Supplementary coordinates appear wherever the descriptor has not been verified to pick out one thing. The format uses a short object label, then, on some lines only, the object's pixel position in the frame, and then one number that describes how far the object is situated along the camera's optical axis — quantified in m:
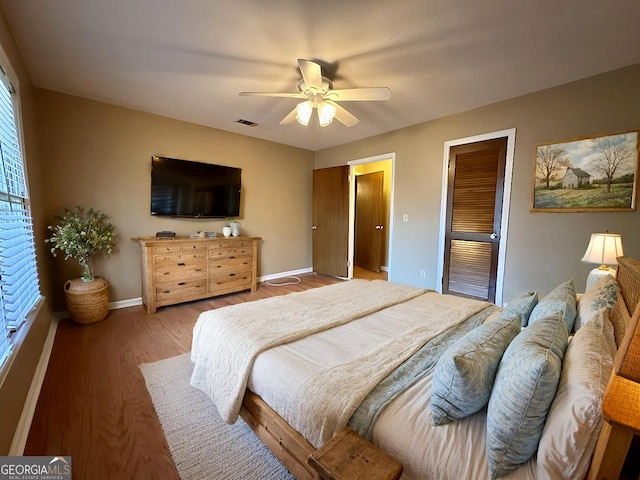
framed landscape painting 2.35
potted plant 2.71
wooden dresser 3.18
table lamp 2.03
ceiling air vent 3.66
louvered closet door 3.16
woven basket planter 2.76
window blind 1.45
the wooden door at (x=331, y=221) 4.79
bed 0.66
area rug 1.27
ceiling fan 2.15
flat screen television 3.52
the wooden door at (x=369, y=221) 5.58
